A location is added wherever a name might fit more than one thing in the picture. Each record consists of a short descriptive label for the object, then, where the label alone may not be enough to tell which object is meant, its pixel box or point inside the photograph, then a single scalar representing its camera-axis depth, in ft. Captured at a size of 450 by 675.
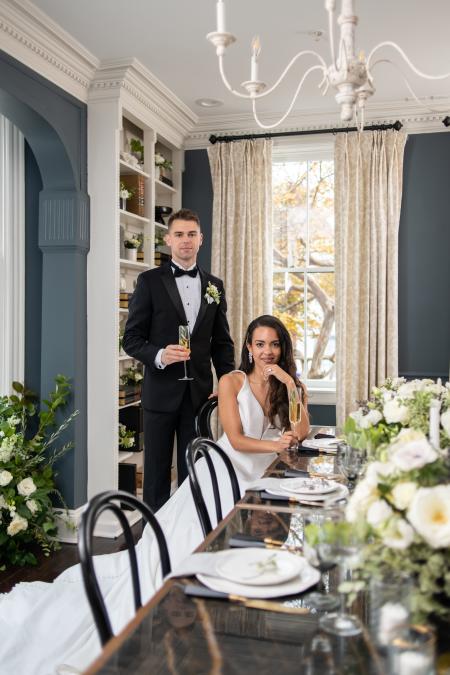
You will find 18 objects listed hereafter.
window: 17.92
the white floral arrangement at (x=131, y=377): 15.37
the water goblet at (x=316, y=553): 3.93
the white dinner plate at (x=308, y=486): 6.80
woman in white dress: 7.87
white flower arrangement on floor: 12.09
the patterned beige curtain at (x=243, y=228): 17.19
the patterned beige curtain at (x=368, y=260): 16.25
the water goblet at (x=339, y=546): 3.87
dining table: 3.54
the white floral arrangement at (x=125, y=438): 14.73
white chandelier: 6.08
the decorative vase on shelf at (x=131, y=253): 15.15
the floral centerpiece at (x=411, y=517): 3.50
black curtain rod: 16.28
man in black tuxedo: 11.51
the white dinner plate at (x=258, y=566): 4.51
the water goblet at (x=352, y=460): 6.35
